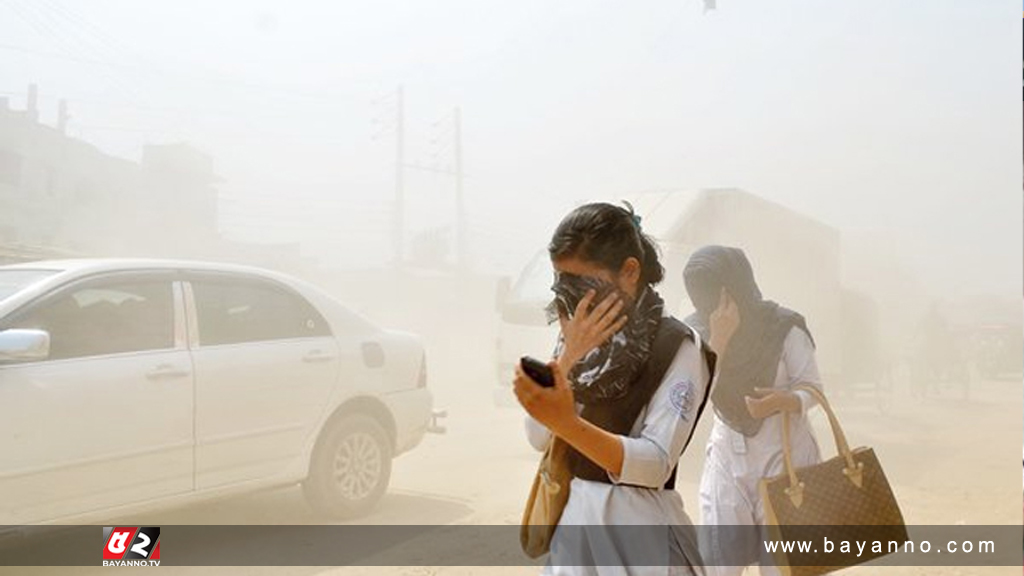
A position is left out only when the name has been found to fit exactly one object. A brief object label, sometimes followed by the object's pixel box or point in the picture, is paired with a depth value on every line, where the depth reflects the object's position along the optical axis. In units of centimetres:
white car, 404
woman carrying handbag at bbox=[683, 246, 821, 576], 305
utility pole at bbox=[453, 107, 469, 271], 2089
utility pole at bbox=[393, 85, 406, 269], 1711
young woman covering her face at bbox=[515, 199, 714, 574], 173
